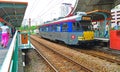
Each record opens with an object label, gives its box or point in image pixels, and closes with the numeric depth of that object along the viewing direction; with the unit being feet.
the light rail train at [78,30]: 22.69
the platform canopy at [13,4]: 13.99
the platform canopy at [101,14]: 23.58
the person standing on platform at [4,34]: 15.12
